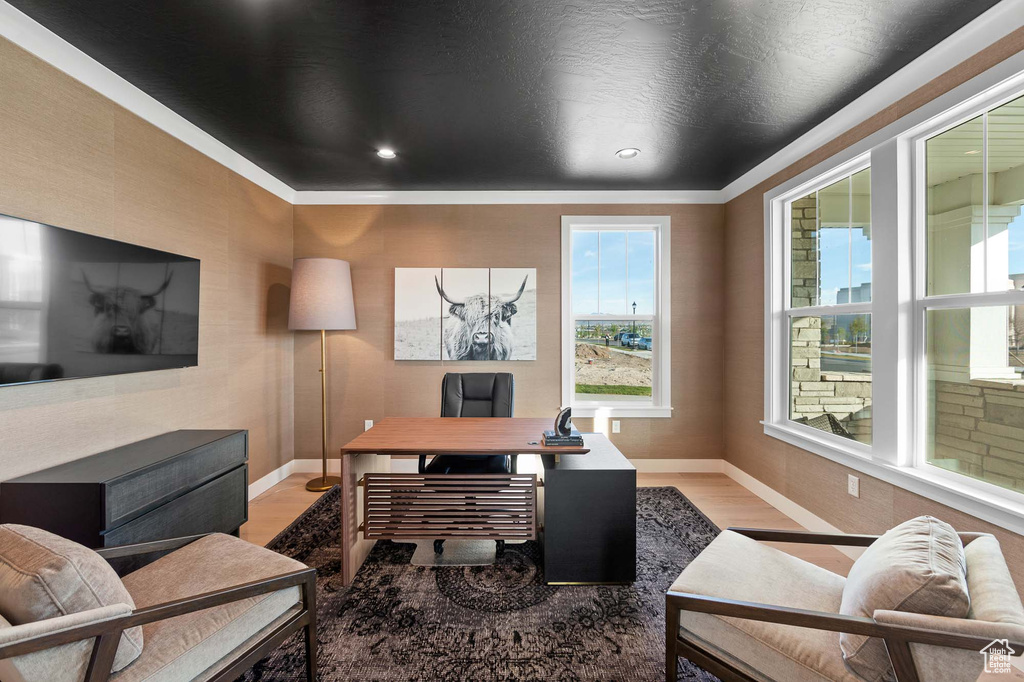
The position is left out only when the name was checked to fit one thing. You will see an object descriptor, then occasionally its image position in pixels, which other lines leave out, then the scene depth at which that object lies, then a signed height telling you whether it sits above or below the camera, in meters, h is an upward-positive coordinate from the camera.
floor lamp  3.52 +0.33
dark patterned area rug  1.68 -1.26
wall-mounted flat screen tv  1.72 +0.16
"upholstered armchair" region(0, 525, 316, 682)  1.03 -0.78
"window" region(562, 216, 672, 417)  4.08 +0.21
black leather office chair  3.14 -0.40
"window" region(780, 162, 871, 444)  2.56 +0.20
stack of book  2.30 -0.53
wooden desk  2.22 -0.55
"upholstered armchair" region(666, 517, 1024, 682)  1.03 -0.74
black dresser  1.70 -0.66
